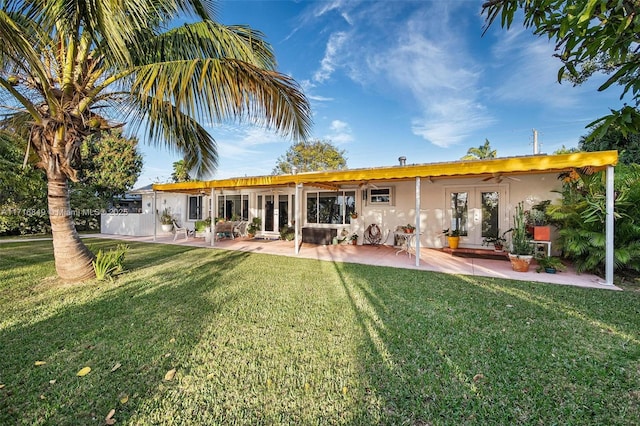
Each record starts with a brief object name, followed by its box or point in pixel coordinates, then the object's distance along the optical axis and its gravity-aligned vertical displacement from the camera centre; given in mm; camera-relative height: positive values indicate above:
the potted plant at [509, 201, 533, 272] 6672 -881
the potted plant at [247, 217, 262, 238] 13922 -693
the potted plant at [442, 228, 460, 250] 9703 -834
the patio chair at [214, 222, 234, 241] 13211 -765
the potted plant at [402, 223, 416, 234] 9797 -536
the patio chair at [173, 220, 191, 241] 13369 -878
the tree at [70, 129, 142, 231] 18281 +2772
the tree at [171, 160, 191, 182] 25034 +3722
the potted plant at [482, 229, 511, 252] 9008 -872
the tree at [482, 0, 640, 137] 1230 +852
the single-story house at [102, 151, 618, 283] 6461 +627
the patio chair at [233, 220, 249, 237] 13805 -796
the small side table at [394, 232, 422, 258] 9005 -974
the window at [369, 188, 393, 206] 11105 +732
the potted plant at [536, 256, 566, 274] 6590 -1212
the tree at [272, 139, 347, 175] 30438 +6332
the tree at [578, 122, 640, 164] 11344 +2943
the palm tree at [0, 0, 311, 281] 3232 +1894
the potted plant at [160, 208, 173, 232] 15472 -512
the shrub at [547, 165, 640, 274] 5832 -156
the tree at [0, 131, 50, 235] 7992 +683
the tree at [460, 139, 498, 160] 25172 +5825
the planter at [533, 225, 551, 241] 7213 -483
